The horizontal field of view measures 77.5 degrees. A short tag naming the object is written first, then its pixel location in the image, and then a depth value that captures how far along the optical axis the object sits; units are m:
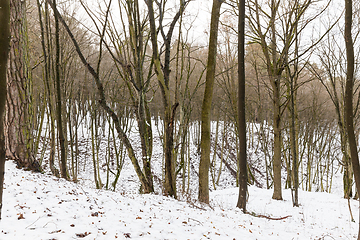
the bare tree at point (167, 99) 5.55
